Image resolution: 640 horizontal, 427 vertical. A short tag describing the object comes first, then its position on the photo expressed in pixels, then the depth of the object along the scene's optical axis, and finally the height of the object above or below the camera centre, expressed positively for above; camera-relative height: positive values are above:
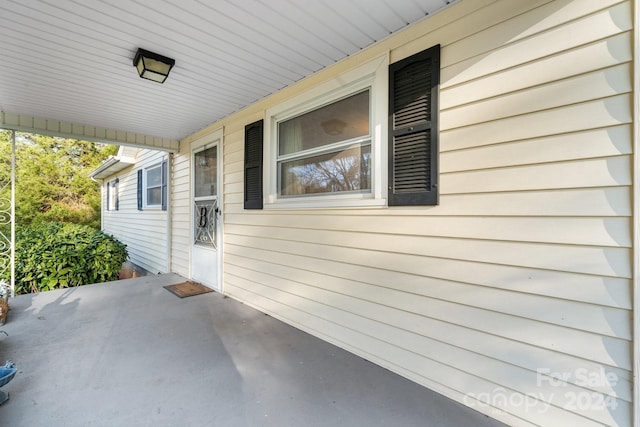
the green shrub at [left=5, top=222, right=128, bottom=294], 4.28 -0.85
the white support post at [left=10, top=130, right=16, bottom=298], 3.73 -0.07
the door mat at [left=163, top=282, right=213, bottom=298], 4.00 -1.21
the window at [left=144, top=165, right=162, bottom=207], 5.93 +0.52
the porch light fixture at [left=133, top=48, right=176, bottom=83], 2.26 +1.24
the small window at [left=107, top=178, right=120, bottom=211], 8.59 +0.46
